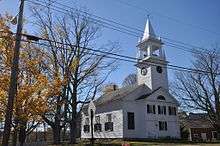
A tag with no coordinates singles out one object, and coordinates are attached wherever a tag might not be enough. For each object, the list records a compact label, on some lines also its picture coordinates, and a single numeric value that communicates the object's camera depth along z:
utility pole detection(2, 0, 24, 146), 12.96
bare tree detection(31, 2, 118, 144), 34.13
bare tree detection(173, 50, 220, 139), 42.06
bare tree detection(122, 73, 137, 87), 71.82
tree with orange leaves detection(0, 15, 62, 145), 20.22
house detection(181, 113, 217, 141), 62.84
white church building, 42.00
